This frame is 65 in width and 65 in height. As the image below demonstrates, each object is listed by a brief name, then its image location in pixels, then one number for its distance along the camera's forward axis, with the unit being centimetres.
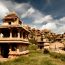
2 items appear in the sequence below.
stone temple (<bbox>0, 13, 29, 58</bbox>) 1399
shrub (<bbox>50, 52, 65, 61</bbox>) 1551
